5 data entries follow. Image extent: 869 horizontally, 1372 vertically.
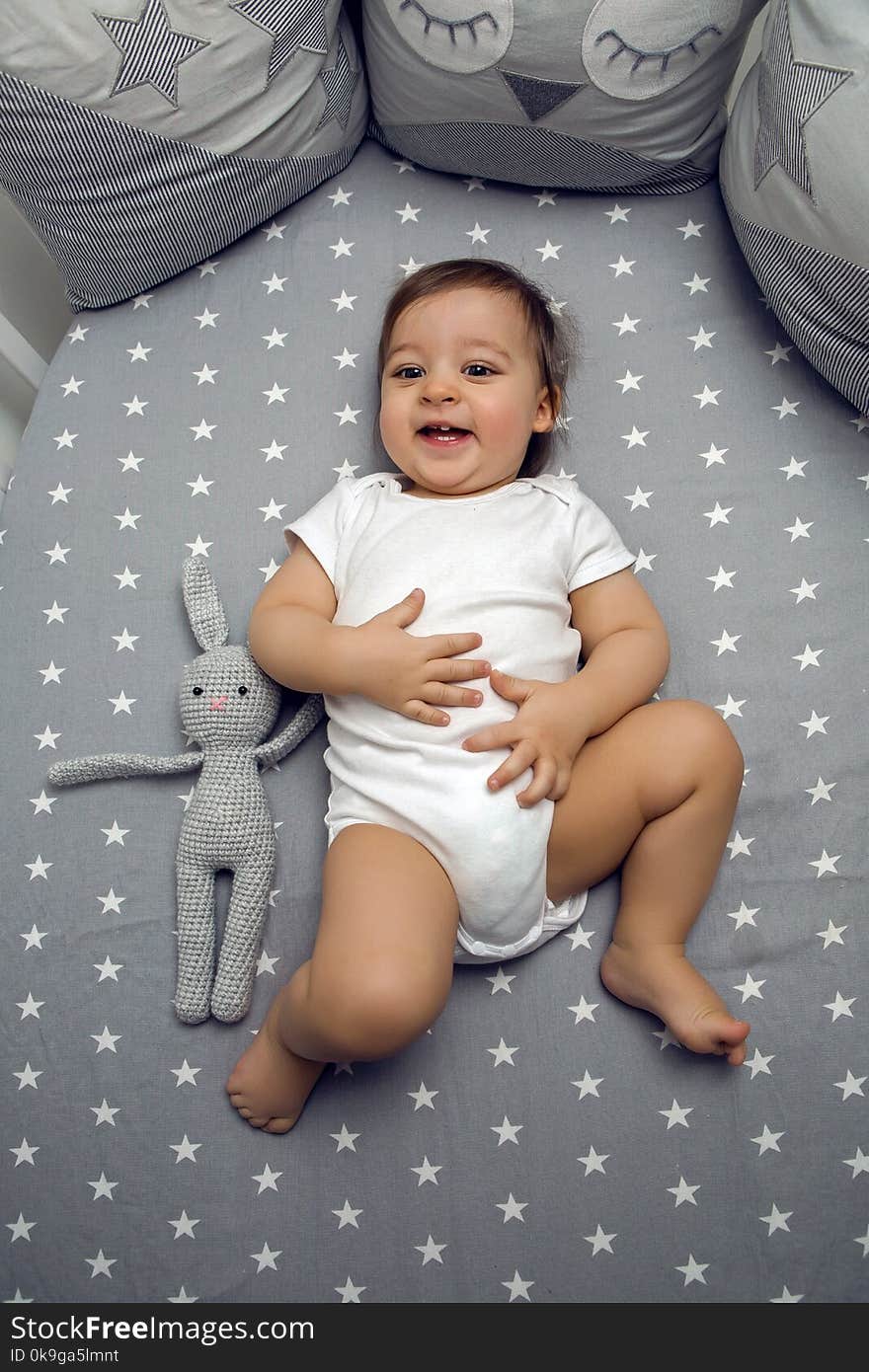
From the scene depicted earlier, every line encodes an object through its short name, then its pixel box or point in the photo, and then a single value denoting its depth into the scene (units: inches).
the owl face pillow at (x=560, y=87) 41.7
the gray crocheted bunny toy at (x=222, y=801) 36.6
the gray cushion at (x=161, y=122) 39.5
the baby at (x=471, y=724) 34.2
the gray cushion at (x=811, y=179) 37.8
